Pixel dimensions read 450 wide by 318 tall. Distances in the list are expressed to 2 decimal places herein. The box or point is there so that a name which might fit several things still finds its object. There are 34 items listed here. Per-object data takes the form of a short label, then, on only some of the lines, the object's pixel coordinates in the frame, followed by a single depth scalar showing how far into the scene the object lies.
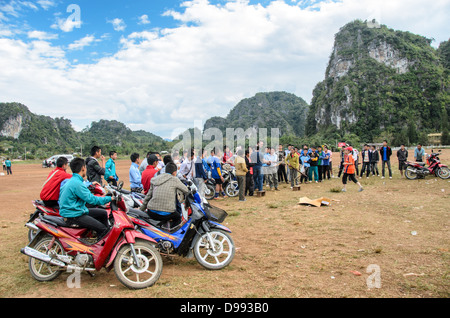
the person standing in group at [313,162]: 14.30
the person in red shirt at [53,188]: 4.89
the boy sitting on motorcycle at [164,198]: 4.64
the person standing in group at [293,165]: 12.81
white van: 36.91
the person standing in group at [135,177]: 7.53
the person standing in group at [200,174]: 10.07
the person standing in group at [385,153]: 14.08
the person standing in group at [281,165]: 14.69
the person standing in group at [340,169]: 16.12
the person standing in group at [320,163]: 14.98
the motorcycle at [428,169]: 13.06
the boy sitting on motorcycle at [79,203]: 4.24
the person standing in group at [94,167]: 7.15
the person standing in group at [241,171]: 10.45
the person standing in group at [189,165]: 9.91
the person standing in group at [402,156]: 14.30
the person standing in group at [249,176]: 11.56
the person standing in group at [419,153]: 14.02
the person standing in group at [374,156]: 14.88
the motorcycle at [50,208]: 4.77
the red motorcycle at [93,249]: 4.02
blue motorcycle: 4.53
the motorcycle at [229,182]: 11.77
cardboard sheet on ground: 9.02
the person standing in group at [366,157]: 14.98
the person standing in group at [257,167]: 11.60
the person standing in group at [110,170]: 7.13
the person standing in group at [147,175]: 6.72
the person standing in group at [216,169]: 10.73
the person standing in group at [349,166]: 11.04
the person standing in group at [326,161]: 15.11
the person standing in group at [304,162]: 14.55
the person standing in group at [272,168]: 12.85
